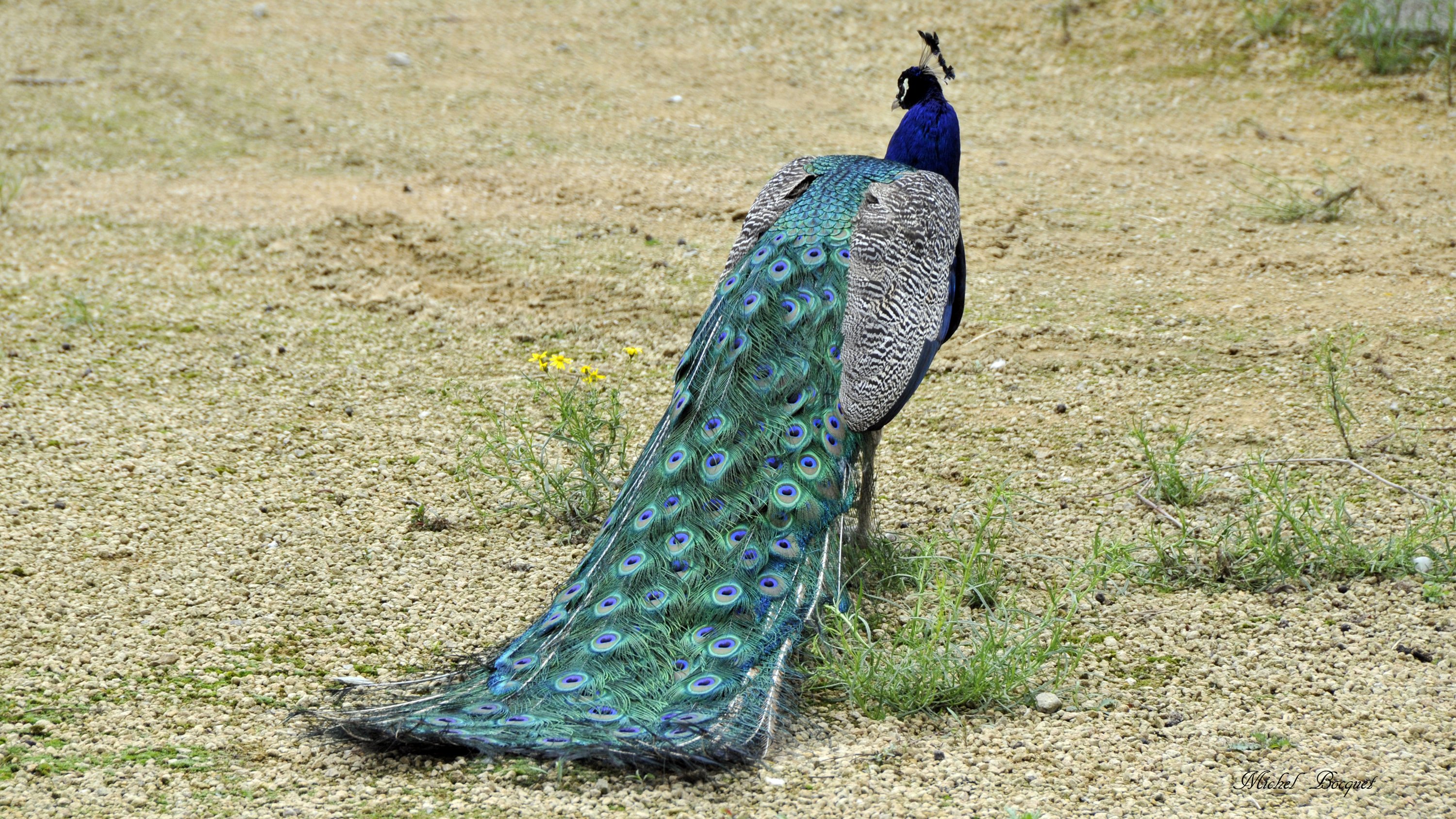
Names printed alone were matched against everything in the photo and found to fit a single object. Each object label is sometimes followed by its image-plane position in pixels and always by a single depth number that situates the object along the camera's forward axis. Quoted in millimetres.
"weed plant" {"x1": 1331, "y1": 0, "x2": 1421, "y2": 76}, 20266
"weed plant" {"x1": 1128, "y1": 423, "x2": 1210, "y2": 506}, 10820
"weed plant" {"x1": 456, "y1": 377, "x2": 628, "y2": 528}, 11039
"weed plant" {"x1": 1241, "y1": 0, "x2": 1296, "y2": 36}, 21781
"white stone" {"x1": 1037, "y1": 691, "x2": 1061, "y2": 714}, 8414
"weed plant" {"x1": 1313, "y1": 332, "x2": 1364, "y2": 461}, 10984
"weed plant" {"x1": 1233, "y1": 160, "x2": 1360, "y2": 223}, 16172
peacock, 7398
